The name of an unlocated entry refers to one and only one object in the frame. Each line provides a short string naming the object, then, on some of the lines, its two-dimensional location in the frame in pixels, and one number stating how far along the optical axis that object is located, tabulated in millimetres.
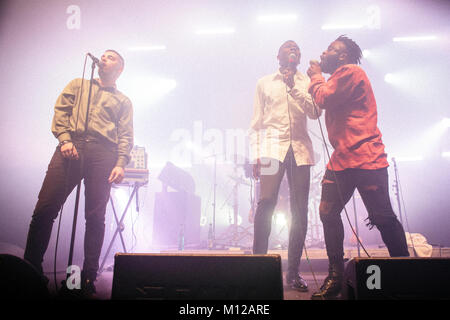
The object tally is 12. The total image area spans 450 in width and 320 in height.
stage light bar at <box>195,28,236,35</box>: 3979
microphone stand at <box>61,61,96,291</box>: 1561
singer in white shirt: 1919
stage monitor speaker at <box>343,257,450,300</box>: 966
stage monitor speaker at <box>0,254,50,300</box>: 976
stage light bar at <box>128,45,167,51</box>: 3928
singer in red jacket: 1548
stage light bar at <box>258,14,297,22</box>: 3818
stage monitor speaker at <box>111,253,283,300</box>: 976
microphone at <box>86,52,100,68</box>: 1833
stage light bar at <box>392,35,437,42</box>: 3842
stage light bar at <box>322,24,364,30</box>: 3668
